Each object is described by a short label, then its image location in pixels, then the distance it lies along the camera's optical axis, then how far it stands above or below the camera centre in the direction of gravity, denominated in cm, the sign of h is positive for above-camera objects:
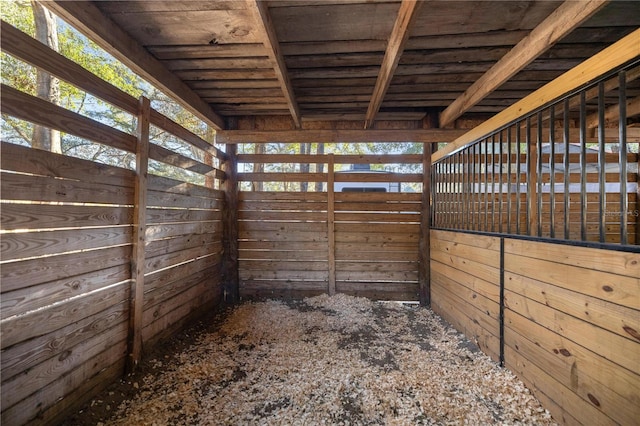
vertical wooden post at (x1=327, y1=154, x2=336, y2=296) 364 -23
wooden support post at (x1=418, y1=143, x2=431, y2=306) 352 -30
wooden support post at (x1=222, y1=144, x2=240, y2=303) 361 -20
